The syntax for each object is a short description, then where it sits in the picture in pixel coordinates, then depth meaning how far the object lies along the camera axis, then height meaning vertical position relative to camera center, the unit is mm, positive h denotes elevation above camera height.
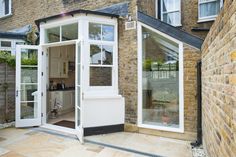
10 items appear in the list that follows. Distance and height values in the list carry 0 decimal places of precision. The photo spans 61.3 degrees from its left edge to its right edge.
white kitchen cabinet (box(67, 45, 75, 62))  9320 +1270
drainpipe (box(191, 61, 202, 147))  4586 -519
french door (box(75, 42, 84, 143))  5199 -356
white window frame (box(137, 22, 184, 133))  4980 -201
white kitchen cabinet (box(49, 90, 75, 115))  7600 -820
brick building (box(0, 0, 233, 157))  4945 +227
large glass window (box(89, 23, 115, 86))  5598 +704
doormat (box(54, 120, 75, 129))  6184 -1434
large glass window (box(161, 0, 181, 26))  7797 +2668
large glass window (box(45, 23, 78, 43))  5762 +1395
